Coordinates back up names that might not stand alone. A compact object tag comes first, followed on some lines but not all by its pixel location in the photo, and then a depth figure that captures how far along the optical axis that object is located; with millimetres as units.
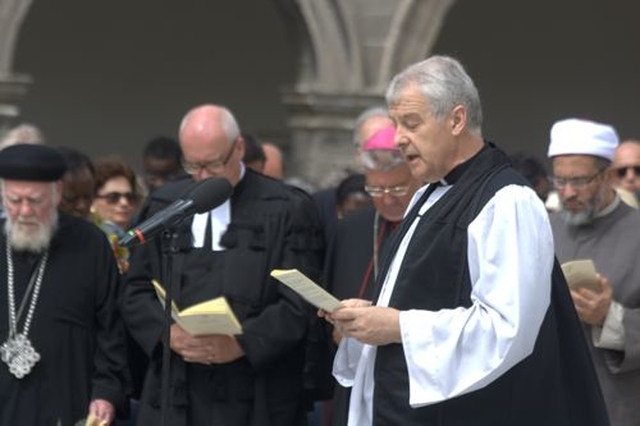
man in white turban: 12328
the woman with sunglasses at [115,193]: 16500
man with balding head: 12672
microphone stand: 10930
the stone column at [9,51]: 23250
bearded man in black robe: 12828
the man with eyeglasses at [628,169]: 20797
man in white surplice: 9703
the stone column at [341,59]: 25375
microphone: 10539
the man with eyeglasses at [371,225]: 13508
